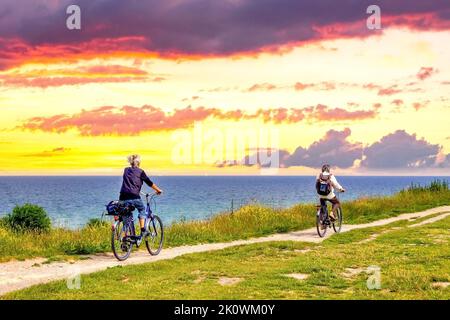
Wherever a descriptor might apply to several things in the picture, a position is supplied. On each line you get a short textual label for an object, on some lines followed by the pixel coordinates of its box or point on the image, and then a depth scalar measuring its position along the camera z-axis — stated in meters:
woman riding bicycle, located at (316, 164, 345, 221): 21.27
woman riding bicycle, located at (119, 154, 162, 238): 15.69
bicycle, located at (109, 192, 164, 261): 15.62
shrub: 24.16
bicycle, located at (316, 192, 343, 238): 21.30
